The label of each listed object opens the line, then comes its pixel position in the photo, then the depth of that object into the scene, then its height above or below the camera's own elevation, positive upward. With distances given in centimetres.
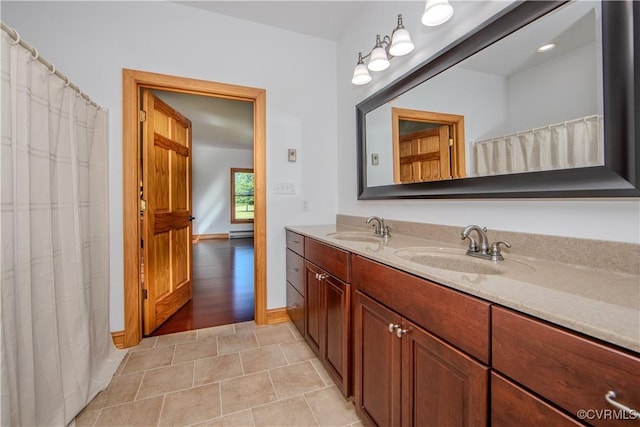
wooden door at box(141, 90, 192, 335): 218 +4
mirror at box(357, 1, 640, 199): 81 +41
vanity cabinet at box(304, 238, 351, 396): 137 -55
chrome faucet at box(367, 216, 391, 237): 179 -11
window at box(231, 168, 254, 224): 778 +55
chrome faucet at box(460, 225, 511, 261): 107 -16
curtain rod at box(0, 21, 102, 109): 104 +72
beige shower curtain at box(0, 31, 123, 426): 105 -15
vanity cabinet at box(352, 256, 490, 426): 71 -46
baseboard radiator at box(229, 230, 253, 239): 772 -59
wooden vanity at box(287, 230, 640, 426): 49 -39
